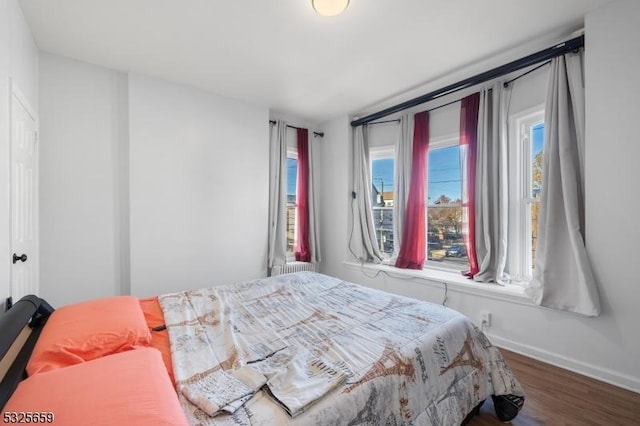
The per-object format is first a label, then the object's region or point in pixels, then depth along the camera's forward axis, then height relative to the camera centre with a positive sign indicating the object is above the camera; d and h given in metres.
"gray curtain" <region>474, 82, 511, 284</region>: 2.69 +0.28
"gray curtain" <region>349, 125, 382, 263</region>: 3.90 +0.09
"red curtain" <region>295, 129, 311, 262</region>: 4.18 +0.23
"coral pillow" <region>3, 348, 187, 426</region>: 0.71 -0.53
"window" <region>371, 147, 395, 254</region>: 3.95 +0.27
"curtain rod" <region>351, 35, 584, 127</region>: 2.16 +1.36
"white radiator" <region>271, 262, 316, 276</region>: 3.84 -0.80
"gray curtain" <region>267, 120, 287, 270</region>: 3.85 +0.35
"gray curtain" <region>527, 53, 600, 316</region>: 2.11 +0.14
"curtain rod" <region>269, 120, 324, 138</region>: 4.42 +1.29
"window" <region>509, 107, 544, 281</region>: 2.62 +0.23
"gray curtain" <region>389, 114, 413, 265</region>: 3.53 +0.52
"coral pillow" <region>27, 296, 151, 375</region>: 1.08 -0.55
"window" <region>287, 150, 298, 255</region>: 4.22 +0.24
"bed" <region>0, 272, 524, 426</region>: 0.95 -0.67
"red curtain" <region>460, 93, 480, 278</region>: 2.88 +0.55
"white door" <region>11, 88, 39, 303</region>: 1.80 +0.11
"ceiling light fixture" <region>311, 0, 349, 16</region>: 1.79 +1.39
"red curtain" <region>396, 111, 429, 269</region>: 3.39 +0.20
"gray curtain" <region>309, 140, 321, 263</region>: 4.20 -0.12
